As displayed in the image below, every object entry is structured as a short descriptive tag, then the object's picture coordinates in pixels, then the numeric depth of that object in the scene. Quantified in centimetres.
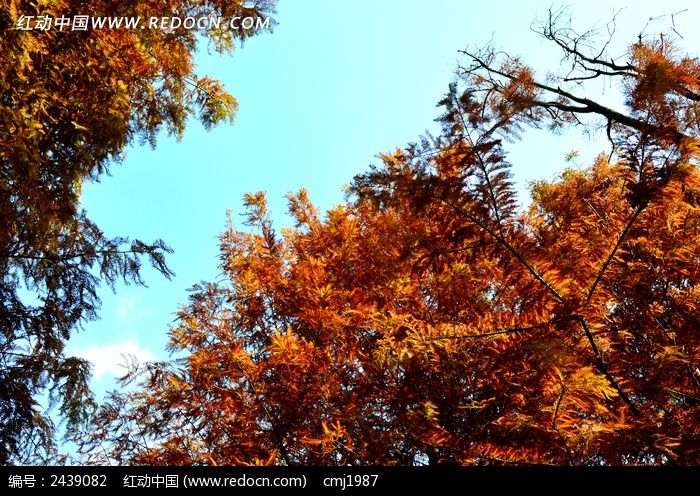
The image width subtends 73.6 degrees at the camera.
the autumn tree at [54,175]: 418
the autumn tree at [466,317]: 279
